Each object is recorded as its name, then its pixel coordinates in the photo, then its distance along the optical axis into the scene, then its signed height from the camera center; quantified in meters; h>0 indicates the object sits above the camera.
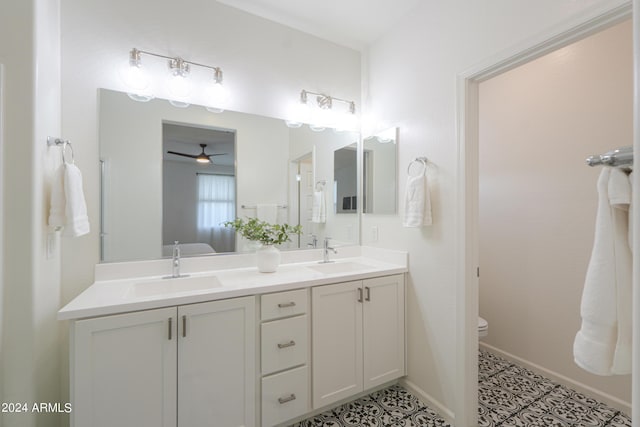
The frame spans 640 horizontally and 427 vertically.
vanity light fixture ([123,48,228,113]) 1.66 +0.84
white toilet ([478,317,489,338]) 2.03 -0.84
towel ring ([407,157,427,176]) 1.85 +0.35
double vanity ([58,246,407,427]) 1.18 -0.65
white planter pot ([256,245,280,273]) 1.84 -0.30
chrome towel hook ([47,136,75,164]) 1.33 +0.35
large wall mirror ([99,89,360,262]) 1.62 +0.25
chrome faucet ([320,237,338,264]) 2.25 -0.30
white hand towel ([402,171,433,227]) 1.78 +0.07
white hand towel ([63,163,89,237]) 1.28 +0.05
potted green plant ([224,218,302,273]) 1.84 -0.15
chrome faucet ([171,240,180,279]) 1.70 -0.30
